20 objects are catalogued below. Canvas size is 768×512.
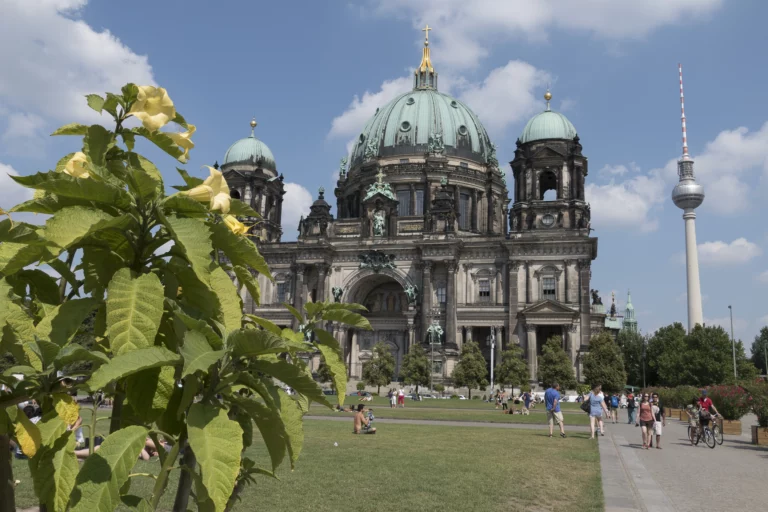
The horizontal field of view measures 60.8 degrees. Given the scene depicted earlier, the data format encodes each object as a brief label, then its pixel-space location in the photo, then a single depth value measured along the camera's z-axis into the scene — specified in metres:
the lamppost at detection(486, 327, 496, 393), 63.33
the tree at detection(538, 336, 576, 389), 58.78
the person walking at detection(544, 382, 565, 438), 23.50
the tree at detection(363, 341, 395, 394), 62.59
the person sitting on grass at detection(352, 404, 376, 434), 22.47
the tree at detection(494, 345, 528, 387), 58.84
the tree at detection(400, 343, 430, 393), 62.31
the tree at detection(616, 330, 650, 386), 109.29
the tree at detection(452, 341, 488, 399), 60.06
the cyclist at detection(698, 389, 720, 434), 23.47
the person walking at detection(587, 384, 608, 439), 23.78
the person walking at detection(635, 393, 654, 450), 21.20
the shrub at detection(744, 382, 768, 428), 23.76
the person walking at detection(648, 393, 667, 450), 21.31
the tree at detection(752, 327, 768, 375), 114.80
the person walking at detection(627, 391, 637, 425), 35.94
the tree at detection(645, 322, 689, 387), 73.62
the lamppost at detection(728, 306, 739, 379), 73.47
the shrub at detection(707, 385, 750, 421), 27.58
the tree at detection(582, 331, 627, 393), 59.72
